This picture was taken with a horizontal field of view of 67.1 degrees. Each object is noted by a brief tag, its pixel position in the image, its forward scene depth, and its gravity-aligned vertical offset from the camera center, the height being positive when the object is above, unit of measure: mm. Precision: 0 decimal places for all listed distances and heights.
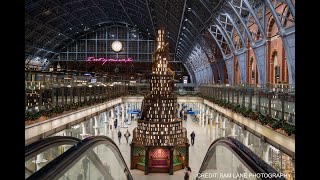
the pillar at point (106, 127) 27202 -4592
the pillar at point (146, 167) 15262 -5063
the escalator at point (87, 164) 2417 -1202
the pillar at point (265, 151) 11524 -3247
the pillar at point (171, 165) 15264 -4947
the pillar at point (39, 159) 8531 -2660
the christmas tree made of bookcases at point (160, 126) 15435 -2504
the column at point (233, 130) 20326 -3677
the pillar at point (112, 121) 29929 -4319
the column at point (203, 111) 33473 -3396
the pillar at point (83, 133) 21788 -4182
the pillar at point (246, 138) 16704 -3586
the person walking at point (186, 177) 12666 -4745
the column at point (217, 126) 26265 -4621
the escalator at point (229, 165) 2914 -1196
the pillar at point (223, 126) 23856 -3900
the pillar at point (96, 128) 24050 -4101
